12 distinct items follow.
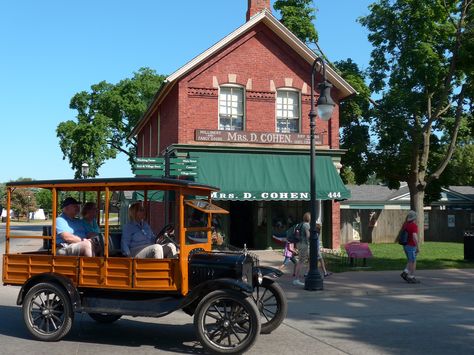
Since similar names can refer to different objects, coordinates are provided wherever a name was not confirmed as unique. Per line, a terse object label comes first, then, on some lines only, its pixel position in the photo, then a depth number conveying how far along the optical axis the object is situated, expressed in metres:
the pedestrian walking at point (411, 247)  13.24
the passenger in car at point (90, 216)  8.36
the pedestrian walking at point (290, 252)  14.13
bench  16.38
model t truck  6.77
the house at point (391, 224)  31.17
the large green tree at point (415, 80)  25.83
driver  7.39
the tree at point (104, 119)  48.38
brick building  21.16
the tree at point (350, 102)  27.69
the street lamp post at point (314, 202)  12.24
